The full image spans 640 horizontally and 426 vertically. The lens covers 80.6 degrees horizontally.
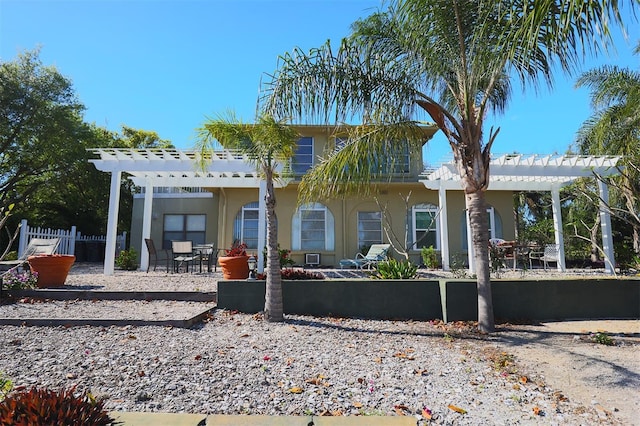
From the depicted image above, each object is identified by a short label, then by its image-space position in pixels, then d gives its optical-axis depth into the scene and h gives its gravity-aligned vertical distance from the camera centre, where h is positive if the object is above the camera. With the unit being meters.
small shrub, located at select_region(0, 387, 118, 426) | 1.93 -0.83
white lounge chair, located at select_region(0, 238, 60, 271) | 8.70 +0.12
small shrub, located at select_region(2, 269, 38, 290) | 7.21 -0.52
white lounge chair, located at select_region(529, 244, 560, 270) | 12.78 +0.00
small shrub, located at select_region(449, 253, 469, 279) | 13.34 -0.26
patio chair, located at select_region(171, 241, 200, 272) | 10.89 +0.11
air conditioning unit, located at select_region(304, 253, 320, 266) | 14.33 -0.23
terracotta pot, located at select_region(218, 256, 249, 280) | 8.27 -0.29
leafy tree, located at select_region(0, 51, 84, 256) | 16.09 +5.74
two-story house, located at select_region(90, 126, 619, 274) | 13.56 +1.61
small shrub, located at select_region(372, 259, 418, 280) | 7.18 -0.34
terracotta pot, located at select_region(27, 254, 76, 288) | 7.86 -0.31
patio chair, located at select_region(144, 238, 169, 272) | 11.07 +0.08
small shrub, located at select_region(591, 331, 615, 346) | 5.07 -1.17
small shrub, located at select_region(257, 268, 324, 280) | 7.18 -0.43
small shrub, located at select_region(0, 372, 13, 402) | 2.56 -0.96
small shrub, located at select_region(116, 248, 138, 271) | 12.57 -0.24
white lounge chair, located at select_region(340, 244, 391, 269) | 11.26 -0.15
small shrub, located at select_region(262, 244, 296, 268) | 9.52 -0.15
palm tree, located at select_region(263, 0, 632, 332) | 5.55 +2.74
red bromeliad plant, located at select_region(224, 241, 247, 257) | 8.70 +0.04
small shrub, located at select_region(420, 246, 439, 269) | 13.29 -0.18
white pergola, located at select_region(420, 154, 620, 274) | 11.76 +2.62
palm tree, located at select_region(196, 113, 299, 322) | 6.03 +1.77
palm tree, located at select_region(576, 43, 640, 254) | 8.70 +3.34
